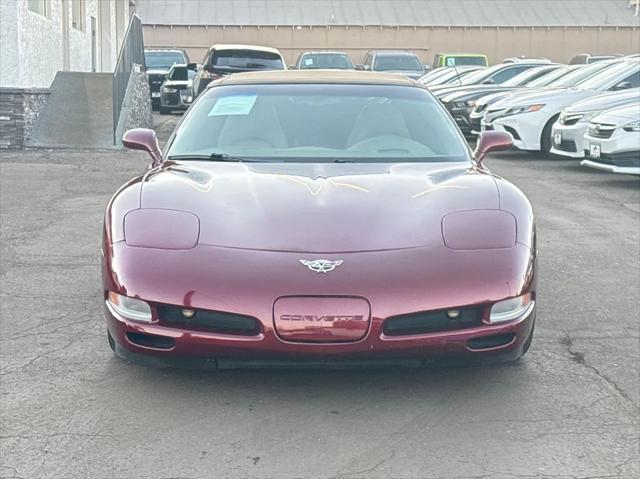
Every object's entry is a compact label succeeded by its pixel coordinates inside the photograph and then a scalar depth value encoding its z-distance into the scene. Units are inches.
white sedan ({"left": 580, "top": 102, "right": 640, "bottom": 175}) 418.0
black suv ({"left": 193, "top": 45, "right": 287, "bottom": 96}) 719.1
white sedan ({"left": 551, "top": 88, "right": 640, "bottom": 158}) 478.6
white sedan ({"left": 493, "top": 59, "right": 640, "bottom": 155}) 547.5
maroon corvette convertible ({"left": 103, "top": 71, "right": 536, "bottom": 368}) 147.2
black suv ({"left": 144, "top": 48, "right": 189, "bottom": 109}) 969.1
